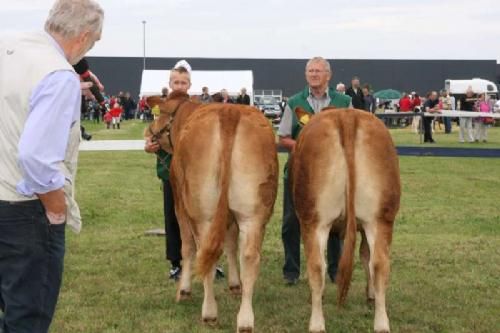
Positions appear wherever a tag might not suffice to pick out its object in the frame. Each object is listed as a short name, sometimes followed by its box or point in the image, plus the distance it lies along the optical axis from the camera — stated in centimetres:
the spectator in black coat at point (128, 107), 5650
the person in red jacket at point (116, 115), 4088
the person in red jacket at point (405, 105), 4007
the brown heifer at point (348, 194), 568
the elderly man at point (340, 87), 2311
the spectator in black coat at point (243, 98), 3703
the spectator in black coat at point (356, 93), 2033
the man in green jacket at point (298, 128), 730
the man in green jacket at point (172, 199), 762
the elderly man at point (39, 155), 348
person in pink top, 2858
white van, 5762
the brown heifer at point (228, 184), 586
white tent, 4875
